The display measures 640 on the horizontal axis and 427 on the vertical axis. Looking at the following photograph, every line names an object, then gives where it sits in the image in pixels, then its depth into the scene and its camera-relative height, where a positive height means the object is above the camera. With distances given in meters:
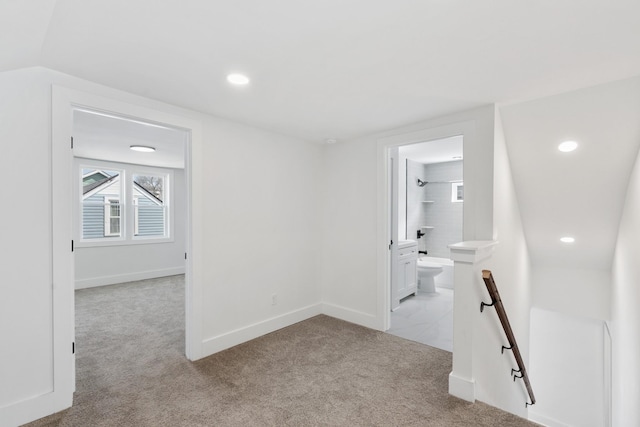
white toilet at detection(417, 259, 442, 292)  5.17 -1.09
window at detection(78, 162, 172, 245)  5.73 +0.14
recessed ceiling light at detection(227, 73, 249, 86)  2.11 +0.94
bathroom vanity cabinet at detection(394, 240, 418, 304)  4.60 -0.91
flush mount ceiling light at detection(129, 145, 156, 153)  4.63 +0.97
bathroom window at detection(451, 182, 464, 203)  5.96 +0.37
